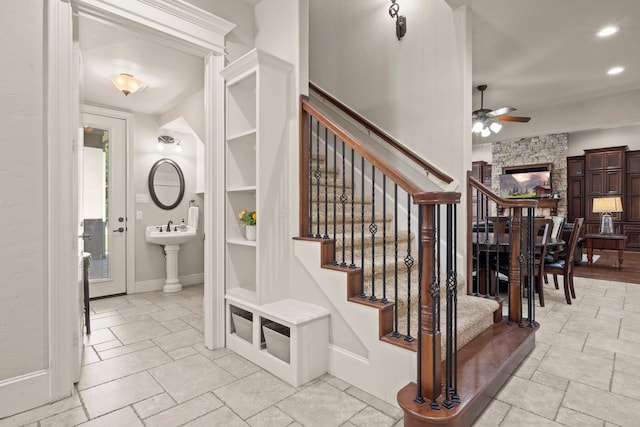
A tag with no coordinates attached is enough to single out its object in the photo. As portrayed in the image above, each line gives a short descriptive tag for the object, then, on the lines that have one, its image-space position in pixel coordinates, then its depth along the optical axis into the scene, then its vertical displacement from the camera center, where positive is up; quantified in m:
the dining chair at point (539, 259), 3.80 -0.56
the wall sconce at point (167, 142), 5.05 +1.07
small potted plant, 2.65 -0.08
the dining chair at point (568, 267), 3.95 -0.66
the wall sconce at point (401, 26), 3.44 +1.96
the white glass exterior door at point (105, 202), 4.42 +0.15
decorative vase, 2.66 -0.16
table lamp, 7.33 +0.08
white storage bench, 2.16 -0.87
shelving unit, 2.24 -0.07
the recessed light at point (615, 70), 5.27 +2.24
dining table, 3.93 -0.47
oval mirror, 4.99 +0.44
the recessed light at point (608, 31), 4.05 +2.21
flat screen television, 8.95 +0.74
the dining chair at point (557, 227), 5.04 -0.23
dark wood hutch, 8.60 +0.72
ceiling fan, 5.66 +1.61
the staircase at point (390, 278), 2.18 -0.51
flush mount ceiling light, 3.63 +1.42
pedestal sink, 4.62 -0.45
